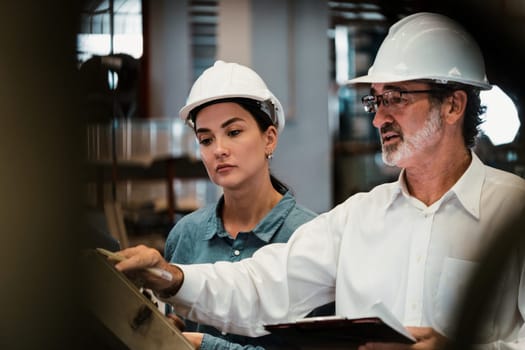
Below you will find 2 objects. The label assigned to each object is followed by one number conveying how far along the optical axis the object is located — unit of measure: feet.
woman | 7.09
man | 6.26
